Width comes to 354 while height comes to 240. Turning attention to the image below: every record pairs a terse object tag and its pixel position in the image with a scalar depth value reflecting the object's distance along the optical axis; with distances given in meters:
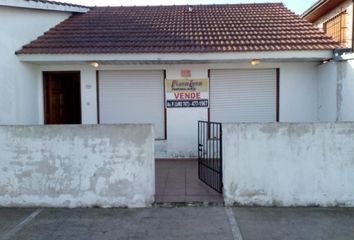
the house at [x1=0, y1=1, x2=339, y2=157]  9.02
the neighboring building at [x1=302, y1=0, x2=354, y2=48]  10.82
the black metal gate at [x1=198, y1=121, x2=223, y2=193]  6.71
